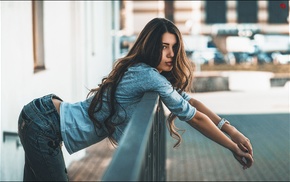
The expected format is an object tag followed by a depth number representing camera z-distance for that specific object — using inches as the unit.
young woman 153.0
